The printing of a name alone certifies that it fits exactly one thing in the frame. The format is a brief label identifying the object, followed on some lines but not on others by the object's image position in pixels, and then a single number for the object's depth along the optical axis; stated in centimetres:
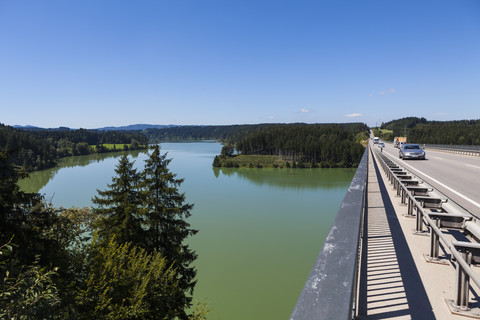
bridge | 129
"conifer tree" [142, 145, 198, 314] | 1600
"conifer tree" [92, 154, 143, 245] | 1552
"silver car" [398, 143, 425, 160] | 1984
